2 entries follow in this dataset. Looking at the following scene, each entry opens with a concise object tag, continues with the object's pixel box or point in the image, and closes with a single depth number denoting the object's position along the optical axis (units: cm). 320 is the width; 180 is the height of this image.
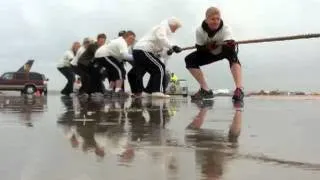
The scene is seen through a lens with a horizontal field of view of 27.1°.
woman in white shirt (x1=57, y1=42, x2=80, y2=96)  2141
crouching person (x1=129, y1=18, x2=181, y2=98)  1336
